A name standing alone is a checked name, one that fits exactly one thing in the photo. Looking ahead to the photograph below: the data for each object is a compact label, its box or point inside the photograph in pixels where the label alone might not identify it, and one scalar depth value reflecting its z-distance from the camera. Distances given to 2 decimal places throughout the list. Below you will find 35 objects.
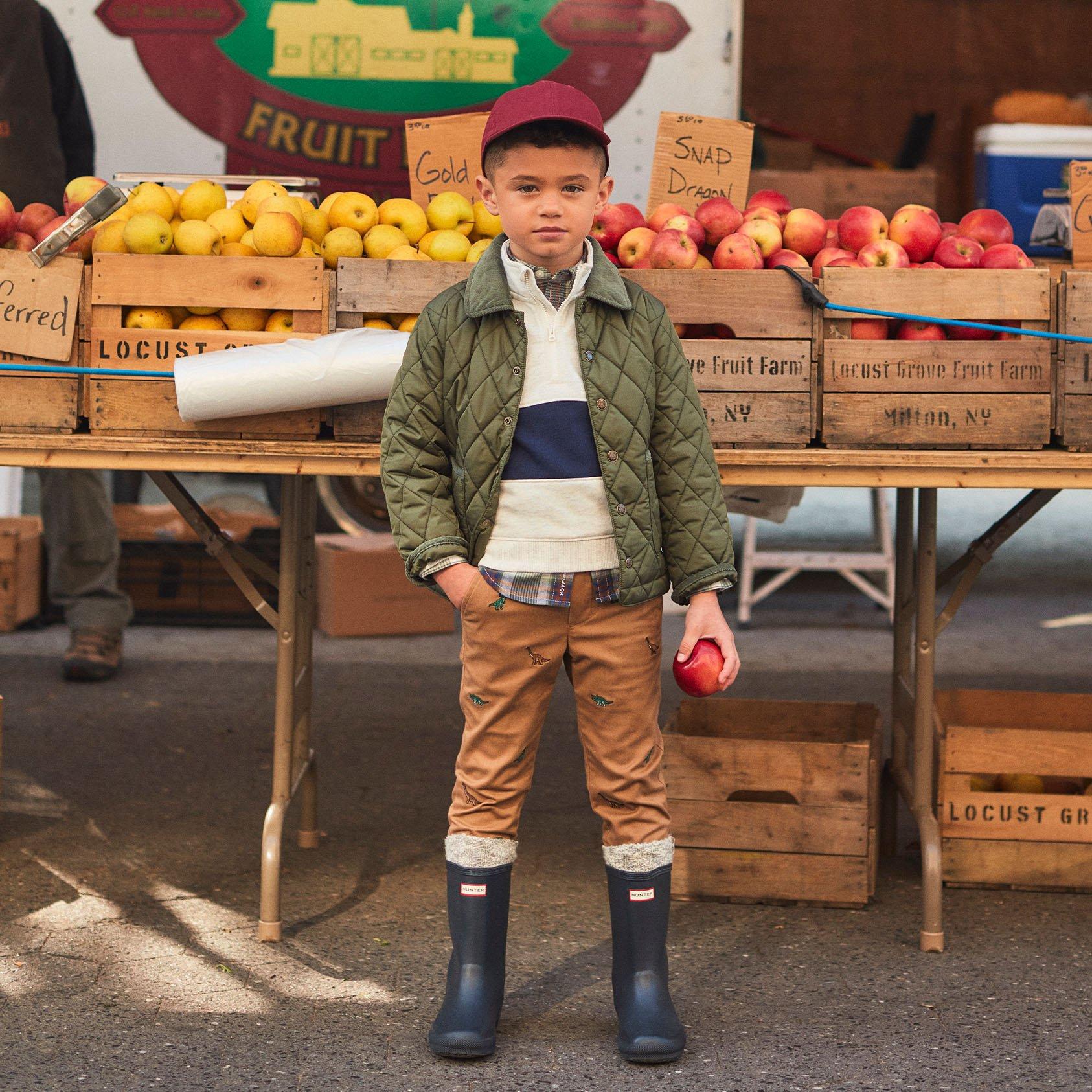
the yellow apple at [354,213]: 3.64
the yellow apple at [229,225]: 3.59
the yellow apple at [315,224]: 3.66
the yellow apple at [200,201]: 3.63
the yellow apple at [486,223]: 3.65
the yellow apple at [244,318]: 3.42
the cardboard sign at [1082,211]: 3.60
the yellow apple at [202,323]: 3.43
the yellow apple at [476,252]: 3.52
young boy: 2.75
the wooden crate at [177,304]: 3.38
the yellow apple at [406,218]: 3.66
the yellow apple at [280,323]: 3.42
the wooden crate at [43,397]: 3.41
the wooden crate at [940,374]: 3.39
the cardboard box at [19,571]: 6.59
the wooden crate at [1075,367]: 3.37
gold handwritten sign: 3.91
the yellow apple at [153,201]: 3.58
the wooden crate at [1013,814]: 3.68
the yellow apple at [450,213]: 3.64
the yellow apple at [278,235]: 3.45
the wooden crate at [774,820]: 3.57
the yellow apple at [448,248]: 3.51
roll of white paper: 3.26
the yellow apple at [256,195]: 3.63
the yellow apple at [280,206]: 3.54
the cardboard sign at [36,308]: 3.37
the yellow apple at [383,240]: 3.55
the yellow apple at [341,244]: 3.54
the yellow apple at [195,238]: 3.46
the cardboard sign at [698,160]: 3.97
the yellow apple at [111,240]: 3.47
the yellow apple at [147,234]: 3.43
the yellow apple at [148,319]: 3.40
